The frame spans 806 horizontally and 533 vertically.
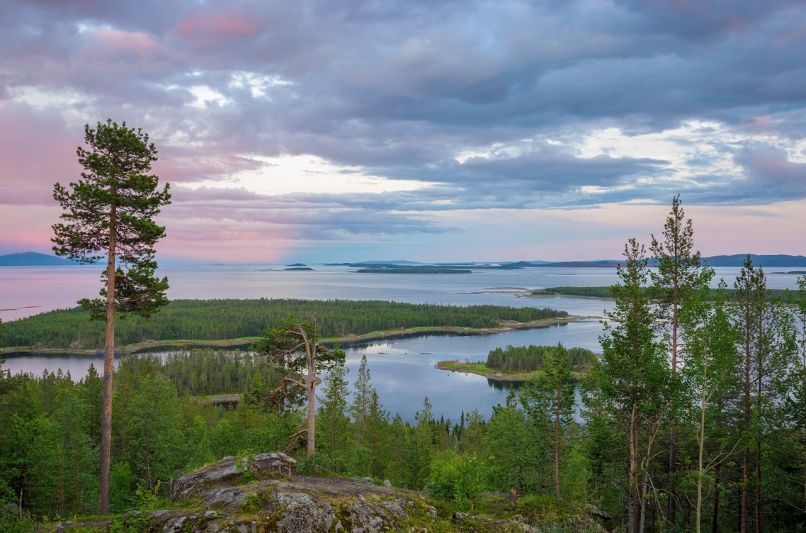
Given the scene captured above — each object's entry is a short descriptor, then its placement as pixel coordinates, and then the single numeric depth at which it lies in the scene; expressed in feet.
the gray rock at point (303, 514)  39.86
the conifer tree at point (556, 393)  91.04
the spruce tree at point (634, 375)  63.98
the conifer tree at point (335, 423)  114.99
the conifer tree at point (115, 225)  63.82
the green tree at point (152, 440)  111.75
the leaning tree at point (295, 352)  71.15
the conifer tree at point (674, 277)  73.97
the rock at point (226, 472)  49.96
